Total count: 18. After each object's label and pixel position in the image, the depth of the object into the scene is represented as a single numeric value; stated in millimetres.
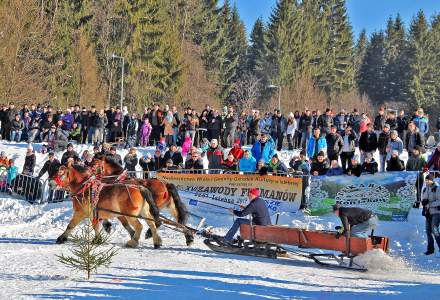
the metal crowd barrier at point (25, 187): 21422
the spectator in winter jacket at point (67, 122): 28659
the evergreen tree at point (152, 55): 56312
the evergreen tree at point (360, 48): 95125
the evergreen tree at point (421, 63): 77625
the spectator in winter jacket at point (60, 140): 27062
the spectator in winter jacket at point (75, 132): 28688
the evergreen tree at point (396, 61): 82688
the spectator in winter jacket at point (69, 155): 21692
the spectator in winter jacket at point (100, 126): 27938
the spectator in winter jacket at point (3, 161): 23161
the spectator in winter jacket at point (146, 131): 27812
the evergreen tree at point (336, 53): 77125
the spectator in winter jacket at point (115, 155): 21375
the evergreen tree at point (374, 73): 85625
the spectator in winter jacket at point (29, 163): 23312
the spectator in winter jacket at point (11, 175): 22391
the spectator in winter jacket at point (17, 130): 29750
